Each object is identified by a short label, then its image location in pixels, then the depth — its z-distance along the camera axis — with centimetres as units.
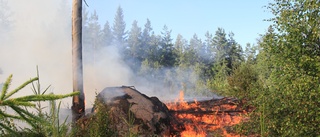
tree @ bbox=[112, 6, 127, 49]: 6488
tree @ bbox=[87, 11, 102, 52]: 5622
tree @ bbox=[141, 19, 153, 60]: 6146
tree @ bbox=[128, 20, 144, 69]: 5663
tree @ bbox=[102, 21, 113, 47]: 5806
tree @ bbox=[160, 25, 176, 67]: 6050
